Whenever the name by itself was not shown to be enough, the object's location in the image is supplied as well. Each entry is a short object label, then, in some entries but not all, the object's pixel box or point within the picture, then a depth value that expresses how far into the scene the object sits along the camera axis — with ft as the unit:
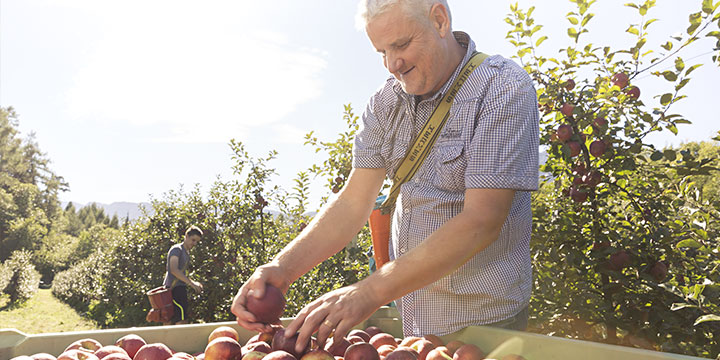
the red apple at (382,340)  5.72
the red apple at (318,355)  4.57
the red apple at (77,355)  5.02
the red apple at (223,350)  5.01
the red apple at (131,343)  5.58
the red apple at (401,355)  4.69
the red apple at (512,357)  4.68
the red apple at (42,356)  5.11
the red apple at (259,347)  4.89
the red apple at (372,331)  6.37
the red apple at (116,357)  5.08
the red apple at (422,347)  5.08
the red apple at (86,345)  5.51
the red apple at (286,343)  4.65
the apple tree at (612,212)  9.04
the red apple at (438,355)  4.78
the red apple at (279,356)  4.45
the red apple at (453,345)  5.31
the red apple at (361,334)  5.92
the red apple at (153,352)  5.16
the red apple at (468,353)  4.86
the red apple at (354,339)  5.37
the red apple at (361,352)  4.64
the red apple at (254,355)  4.73
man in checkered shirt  4.83
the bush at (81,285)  60.84
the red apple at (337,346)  4.79
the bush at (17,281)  67.87
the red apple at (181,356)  5.04
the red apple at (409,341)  5.57
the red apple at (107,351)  5.34
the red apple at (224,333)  5.70
